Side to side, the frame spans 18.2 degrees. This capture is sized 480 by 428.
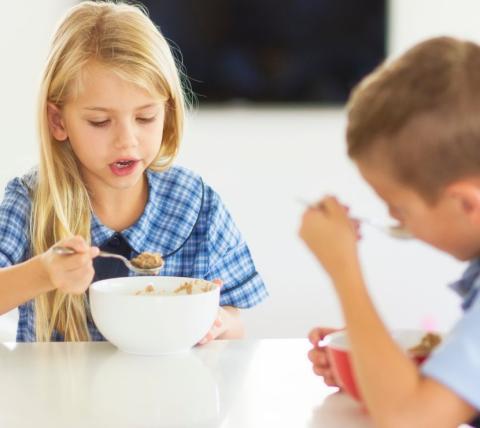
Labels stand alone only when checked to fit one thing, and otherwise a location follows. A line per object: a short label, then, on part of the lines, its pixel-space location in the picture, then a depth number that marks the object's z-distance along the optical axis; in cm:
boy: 141
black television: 365
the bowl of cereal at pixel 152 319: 167
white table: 150
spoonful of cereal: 185
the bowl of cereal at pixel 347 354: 153
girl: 191
